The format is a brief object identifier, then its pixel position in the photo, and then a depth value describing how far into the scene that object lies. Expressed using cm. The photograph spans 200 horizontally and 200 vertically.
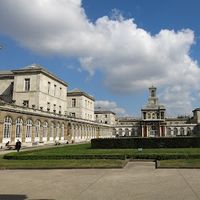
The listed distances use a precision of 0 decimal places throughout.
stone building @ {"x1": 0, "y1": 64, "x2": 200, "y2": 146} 4010
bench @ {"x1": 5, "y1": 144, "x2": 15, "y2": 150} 3592
